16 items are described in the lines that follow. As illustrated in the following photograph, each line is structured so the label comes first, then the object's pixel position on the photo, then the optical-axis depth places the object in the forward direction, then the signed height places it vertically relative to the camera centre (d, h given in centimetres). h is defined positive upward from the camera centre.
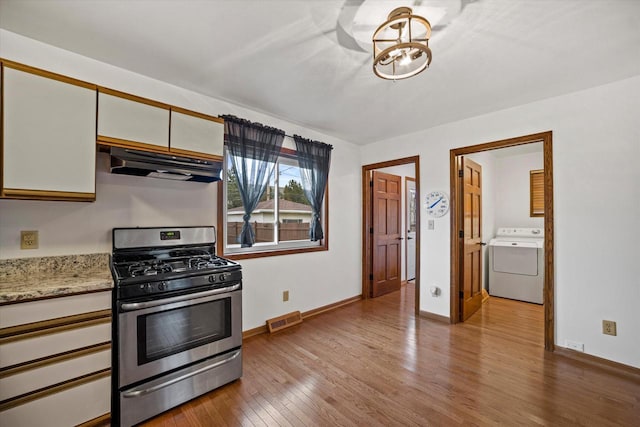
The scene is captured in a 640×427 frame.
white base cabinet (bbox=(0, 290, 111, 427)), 143 -80
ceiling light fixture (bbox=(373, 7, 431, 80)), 151 +106
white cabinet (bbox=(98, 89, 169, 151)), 193 +68
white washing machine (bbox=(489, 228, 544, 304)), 415 -74
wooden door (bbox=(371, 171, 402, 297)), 456 -27
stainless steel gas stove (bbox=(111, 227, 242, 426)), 175 -75
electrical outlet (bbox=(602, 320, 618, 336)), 242 -95
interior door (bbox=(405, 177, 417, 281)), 551 -18
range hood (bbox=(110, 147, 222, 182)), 199 +39
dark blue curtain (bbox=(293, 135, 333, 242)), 360 +56
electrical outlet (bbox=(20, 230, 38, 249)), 187 -16
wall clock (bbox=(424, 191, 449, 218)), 351 +17
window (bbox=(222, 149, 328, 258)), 300 +2
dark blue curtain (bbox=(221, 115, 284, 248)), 288 +63
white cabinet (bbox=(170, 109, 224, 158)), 223 +69
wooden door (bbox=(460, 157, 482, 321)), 349 -30
